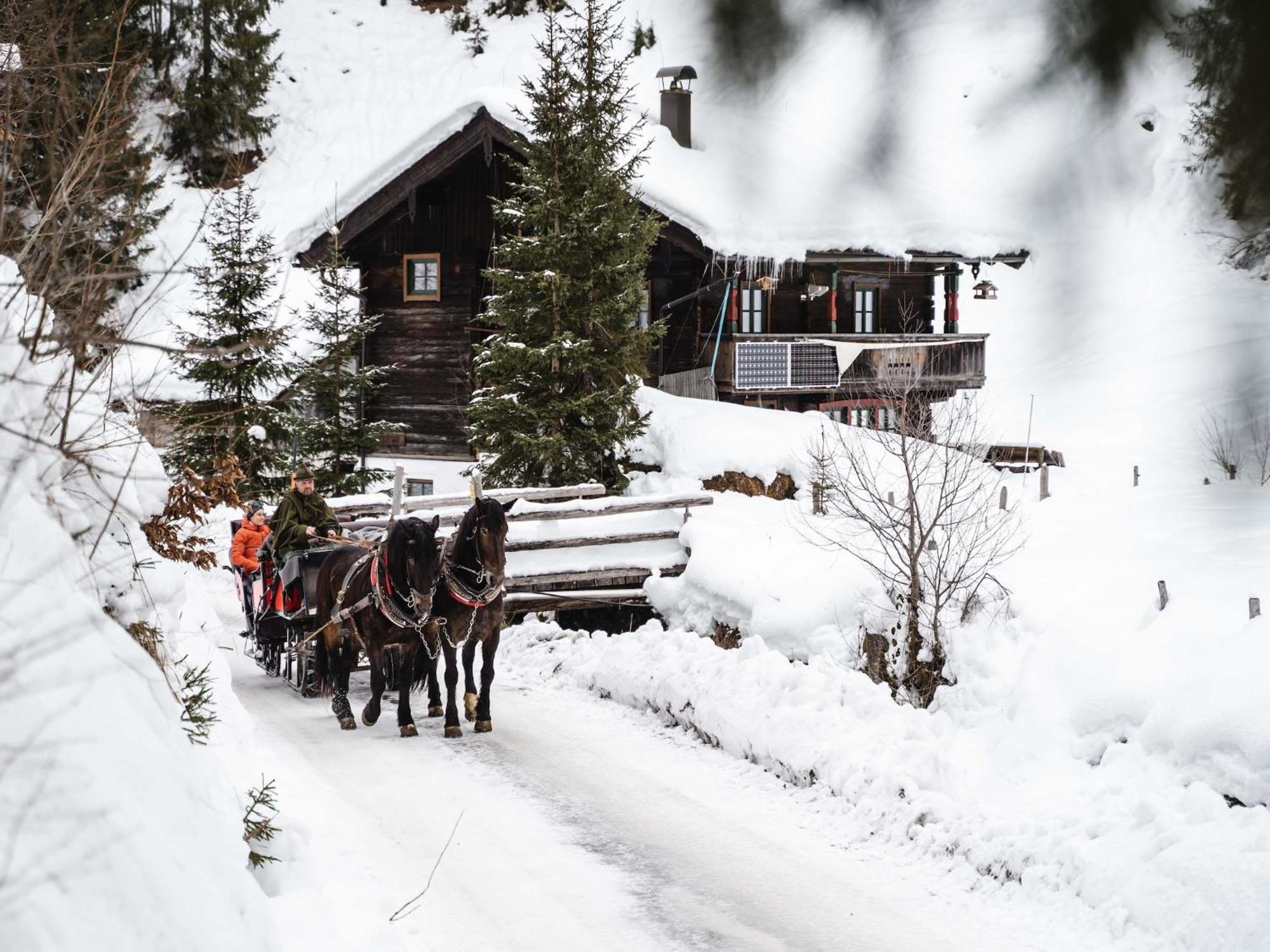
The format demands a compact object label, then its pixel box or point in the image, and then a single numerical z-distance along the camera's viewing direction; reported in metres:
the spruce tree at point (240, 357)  19.53
